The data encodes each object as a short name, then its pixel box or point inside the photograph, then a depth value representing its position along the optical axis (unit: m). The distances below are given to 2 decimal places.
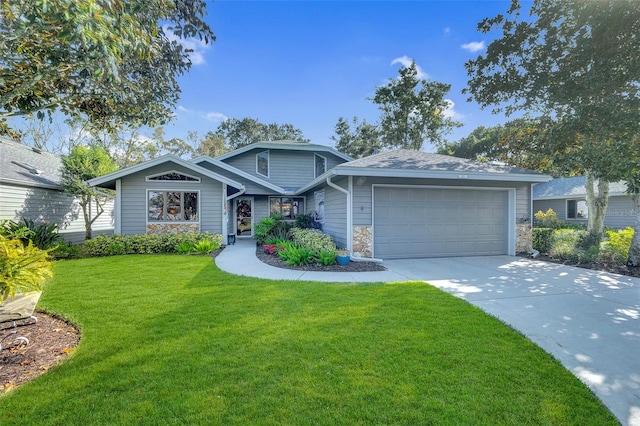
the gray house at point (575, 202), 14.83
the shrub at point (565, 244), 8.76
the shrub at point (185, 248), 9.98
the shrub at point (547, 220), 15.98
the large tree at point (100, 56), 2.93
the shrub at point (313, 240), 8.34
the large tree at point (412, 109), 24.77
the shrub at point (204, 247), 9.88
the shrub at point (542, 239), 9.79
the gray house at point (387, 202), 8.40
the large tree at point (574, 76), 7.39
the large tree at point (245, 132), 33.34
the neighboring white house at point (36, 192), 10.43
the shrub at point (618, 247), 7.91
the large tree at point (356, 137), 29.00
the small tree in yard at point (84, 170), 12.20
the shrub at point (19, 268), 3.13
